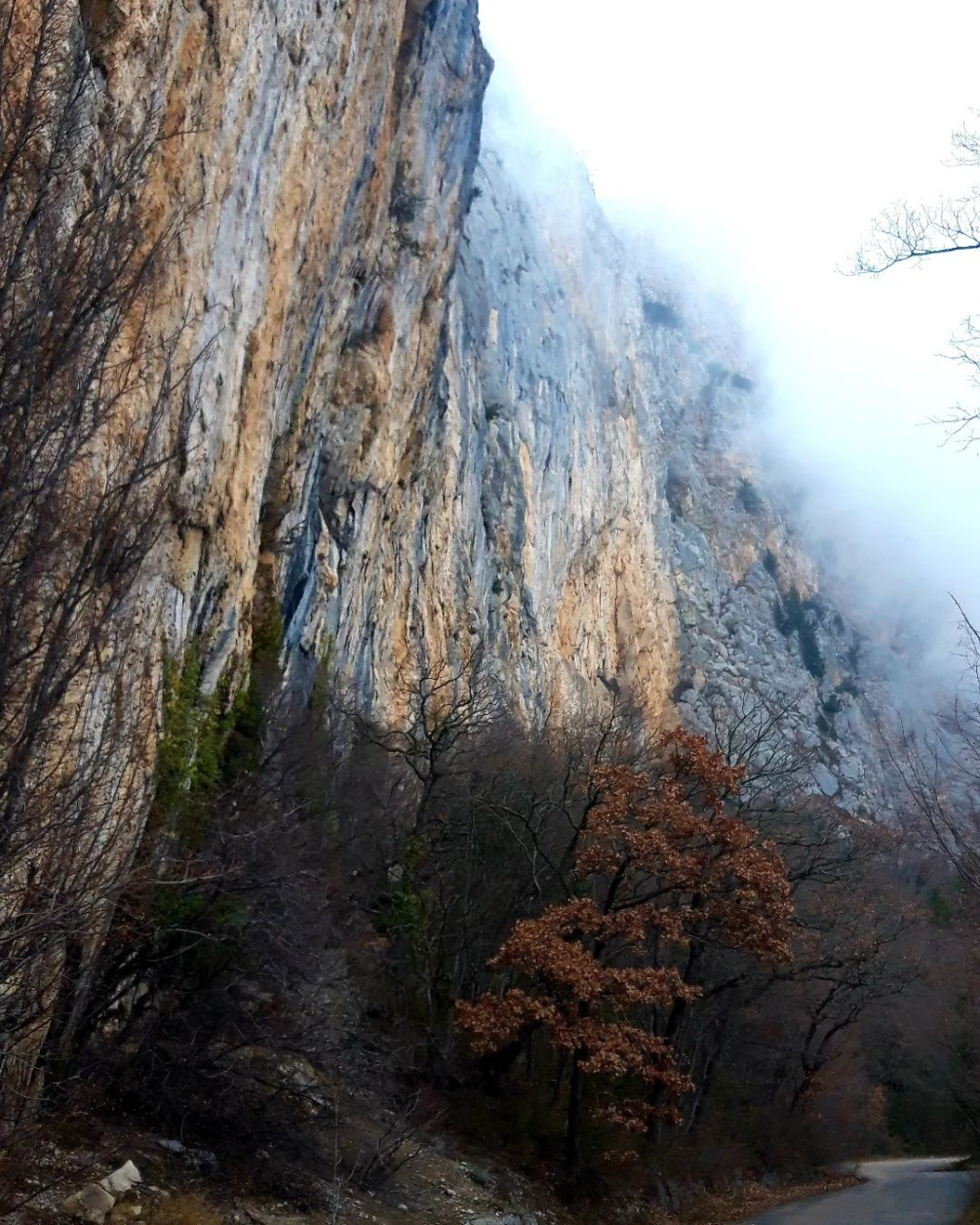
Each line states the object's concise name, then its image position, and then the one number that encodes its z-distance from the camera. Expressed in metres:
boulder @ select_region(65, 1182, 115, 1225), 7.36
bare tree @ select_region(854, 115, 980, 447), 6.01
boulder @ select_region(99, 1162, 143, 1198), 7.87
